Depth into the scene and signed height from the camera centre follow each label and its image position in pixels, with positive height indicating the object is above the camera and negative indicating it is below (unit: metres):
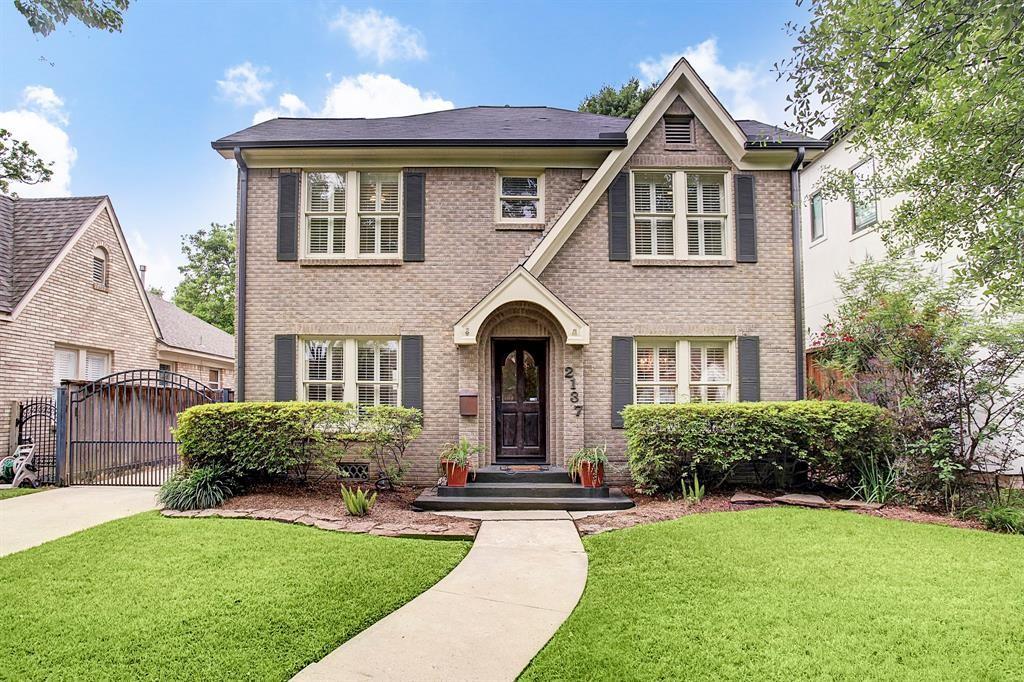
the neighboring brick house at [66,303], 11.29 +1.67
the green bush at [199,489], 7.39 -1.58
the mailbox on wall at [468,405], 9.19 -0.53
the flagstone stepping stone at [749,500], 7.60 -1.75
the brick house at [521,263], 9.52 +1.79
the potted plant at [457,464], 8.29 -1.37
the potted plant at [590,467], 8.25 -1.41
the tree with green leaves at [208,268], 36.50 +7.05
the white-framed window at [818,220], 14.10 +3.90
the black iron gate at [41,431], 10.46 -1.10
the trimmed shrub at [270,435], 8.07 -0.91
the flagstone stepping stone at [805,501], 7.50 -1.77
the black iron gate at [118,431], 10.12 -1.12
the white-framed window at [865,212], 11.98 +3.53
